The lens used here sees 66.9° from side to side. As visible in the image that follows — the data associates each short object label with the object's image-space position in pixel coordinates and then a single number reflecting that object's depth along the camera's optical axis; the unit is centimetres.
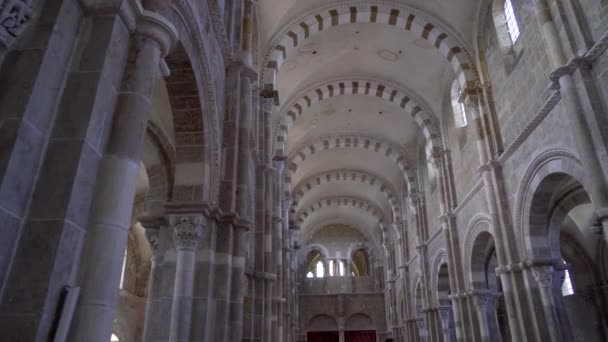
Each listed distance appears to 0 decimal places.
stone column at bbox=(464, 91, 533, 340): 1073
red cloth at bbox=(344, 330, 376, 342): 3206
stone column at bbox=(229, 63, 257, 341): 832
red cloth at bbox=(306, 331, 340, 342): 3222
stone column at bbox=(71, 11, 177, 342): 344
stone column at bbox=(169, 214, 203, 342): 683
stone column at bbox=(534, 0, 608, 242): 730
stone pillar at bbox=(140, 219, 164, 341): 805
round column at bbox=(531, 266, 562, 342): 984
